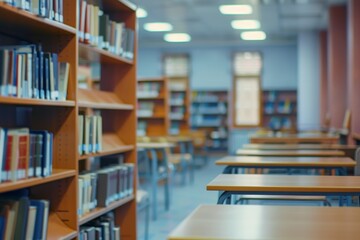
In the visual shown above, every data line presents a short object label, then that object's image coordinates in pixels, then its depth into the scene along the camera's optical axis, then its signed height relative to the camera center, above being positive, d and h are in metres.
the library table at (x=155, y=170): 6.04 -0.56
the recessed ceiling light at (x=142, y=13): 10.18 +2.12
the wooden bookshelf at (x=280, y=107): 14.82 +0.43
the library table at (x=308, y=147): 5.51 -0.27
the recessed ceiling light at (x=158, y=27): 11.85 +2.17
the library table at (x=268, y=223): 1.60 -0.33
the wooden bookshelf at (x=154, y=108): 9.52 +0.25
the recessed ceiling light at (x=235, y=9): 9.87 +2.14
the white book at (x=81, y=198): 3.30 -0.47
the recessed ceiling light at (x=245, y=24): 11.57 +2.19
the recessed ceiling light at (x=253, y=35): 13.20 +2.21
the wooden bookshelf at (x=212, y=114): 15.05 +0.24
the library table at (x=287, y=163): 3.91 -0.30
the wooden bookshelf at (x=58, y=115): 2.83 +0.04
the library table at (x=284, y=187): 2.62 -0.31
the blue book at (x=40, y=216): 2.67 -0.48
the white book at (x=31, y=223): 2.62 -0.50
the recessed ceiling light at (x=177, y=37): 13.56 +2.20
